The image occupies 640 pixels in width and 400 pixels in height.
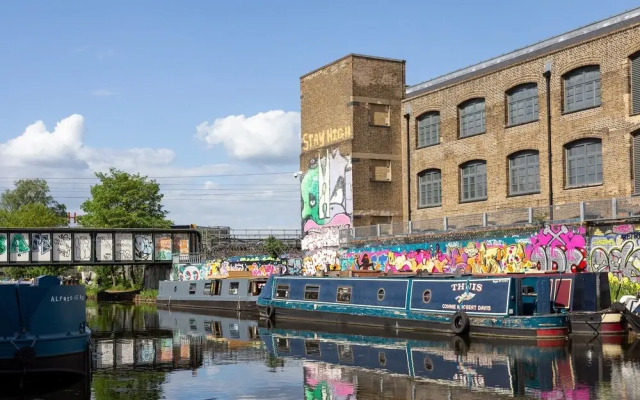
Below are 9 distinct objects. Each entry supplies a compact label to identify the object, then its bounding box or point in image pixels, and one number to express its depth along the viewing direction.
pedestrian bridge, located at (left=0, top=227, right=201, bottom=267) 52.16
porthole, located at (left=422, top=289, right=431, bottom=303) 26.47
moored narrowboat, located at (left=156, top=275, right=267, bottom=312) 40.59
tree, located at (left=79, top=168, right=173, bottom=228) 63.19
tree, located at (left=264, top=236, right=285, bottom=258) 53.41
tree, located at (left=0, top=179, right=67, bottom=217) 103.75
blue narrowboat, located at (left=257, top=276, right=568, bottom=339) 23.80
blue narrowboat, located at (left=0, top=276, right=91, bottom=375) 15.70
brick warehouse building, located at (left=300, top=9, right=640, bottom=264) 31.06
